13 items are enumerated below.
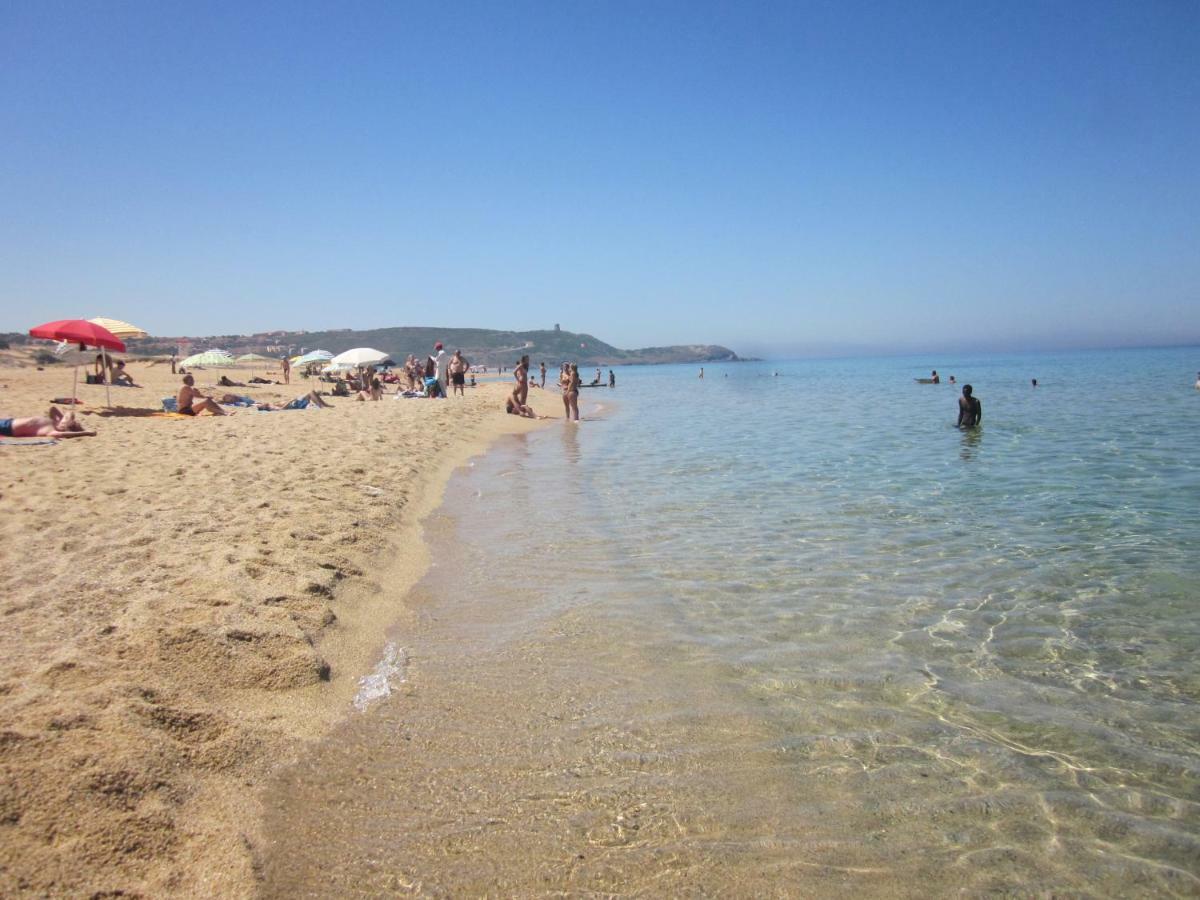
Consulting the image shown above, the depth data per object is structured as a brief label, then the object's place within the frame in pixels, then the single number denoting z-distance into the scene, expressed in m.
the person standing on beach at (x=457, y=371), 28.83
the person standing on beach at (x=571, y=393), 22.50
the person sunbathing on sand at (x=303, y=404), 20.86
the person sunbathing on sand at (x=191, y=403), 17.00
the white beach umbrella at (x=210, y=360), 30.42
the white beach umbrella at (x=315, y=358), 36.44
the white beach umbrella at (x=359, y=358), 28.53
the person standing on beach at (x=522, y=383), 22.25
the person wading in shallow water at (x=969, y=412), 17.81
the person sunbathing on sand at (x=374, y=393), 27.08
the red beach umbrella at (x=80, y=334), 14.48
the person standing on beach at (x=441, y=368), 27.57
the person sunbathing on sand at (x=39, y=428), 10.79
